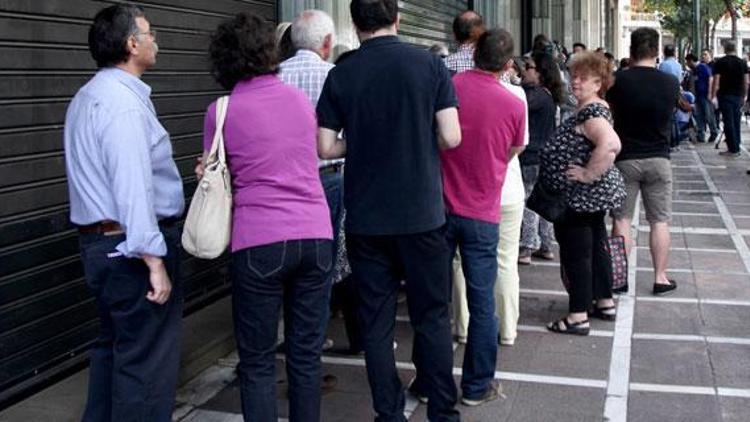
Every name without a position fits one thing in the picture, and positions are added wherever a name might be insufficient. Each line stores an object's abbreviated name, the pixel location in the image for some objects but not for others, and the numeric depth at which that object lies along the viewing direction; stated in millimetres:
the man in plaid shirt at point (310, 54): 4617
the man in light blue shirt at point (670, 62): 14552
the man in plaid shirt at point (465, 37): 5637
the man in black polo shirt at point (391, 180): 3711
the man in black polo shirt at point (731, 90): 15438
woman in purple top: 3445
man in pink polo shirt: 4324
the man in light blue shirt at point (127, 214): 3275
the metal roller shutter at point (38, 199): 4188
